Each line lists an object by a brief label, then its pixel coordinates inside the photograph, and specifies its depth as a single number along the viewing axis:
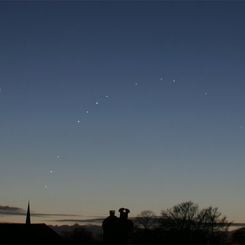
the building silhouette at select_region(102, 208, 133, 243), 20.52
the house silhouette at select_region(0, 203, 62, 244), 77.56
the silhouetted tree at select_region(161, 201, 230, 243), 89.19
